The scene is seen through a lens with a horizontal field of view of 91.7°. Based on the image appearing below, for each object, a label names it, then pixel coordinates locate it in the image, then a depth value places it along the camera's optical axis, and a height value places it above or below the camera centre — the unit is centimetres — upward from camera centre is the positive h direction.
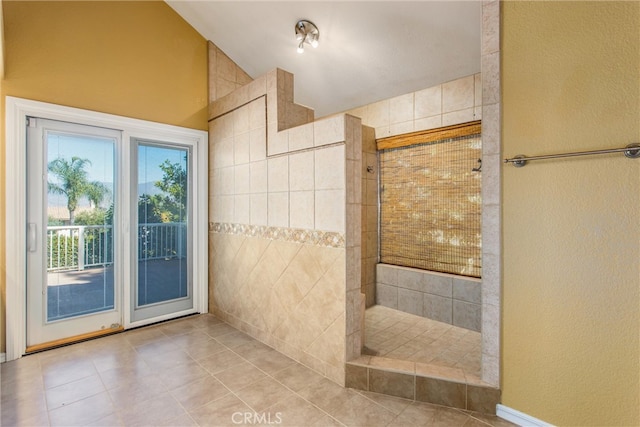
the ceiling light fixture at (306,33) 277 +162
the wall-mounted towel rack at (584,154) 142 +29
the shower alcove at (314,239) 183 -21
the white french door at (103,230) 257 -17
